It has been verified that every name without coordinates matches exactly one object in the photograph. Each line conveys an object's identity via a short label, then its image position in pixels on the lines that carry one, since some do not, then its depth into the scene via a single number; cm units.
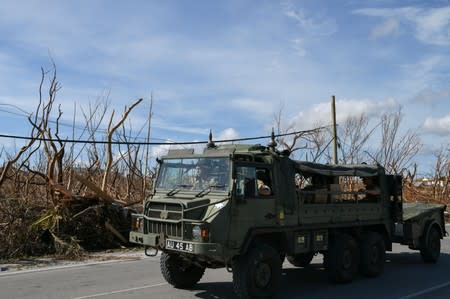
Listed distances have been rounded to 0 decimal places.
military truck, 770
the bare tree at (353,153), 2809
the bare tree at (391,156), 2858
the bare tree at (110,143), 1667
